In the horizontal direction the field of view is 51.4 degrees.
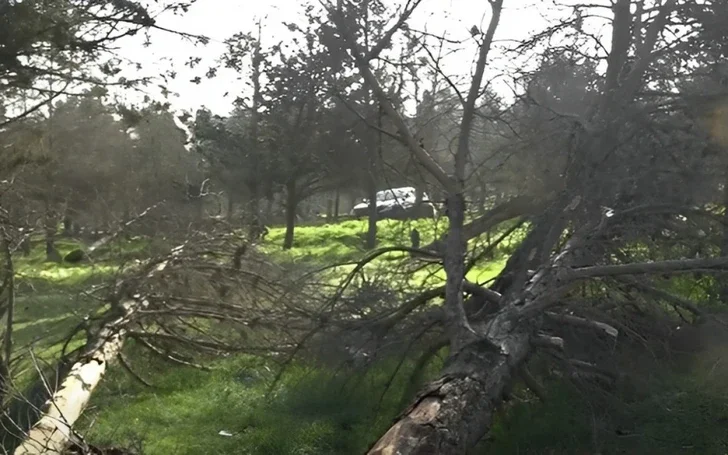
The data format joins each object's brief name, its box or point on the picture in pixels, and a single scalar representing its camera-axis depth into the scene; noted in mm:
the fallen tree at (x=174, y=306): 7598
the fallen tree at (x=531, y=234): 4840
